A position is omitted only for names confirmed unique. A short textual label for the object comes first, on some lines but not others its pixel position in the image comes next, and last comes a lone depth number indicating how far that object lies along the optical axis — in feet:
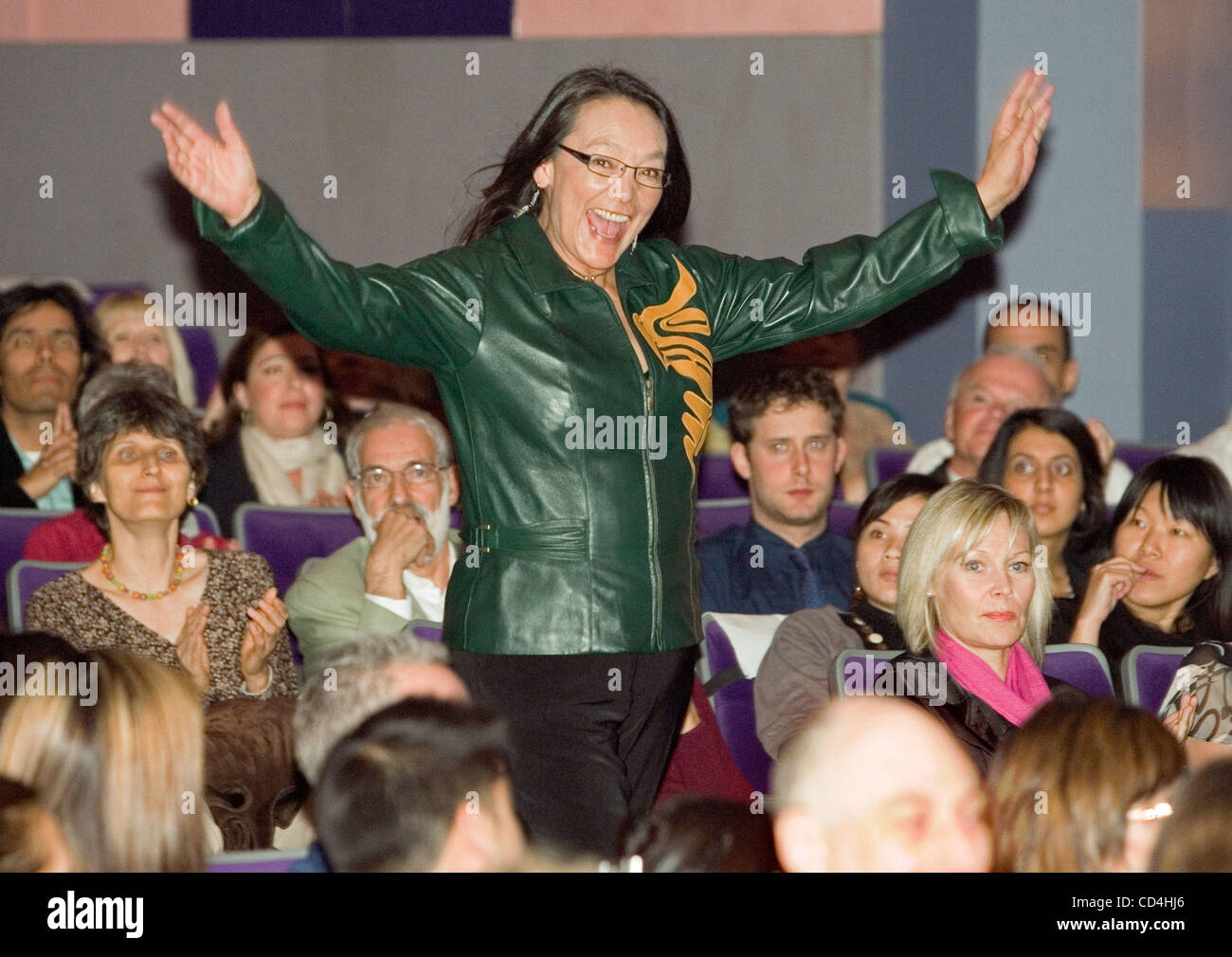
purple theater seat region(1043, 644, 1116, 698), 9.23
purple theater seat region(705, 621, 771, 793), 9.81
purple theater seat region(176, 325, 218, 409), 18.65
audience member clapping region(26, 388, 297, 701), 10.19
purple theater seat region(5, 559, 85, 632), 10.34
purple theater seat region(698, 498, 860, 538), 12.99
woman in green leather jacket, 6.72
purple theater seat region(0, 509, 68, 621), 11.63
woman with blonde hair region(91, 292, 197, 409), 14.68
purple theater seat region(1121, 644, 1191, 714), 9.30
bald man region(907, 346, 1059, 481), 13.52
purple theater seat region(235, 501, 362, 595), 11.99
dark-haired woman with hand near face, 11.12
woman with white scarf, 13.78
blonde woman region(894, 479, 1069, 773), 8.50
